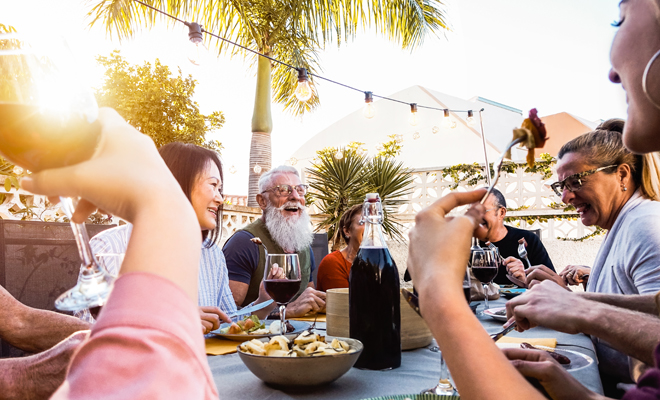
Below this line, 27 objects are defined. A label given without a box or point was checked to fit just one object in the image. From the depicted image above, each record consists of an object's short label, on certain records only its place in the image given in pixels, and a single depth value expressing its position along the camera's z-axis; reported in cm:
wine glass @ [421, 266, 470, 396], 97
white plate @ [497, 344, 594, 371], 120
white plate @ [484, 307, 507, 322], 184
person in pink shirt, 35
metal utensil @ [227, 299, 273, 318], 168
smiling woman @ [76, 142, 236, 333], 246
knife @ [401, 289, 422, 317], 80
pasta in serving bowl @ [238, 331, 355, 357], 101
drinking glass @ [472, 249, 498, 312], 202
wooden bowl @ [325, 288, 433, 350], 136
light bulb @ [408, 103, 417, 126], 696
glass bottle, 120
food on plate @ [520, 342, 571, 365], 121
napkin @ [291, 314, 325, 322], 201
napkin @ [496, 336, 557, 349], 139
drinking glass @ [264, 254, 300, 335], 155
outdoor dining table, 98
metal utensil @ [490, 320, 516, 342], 109
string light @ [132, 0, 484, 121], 414
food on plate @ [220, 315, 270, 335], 154
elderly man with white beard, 315
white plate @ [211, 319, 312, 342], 149
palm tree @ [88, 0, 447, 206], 776
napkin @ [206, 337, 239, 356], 137
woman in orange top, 343
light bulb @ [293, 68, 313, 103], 480
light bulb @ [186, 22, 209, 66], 413
